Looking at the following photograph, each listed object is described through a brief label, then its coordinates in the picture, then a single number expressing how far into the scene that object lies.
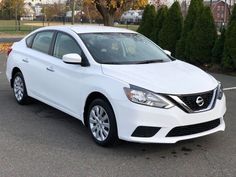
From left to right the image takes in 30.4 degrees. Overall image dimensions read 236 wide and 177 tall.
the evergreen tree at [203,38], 13.50
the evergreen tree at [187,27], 14.28
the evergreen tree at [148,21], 16.70
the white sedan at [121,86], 5.18
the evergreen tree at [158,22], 15.92
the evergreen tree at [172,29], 15.02
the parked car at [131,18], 70.94
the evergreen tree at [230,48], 12.25
